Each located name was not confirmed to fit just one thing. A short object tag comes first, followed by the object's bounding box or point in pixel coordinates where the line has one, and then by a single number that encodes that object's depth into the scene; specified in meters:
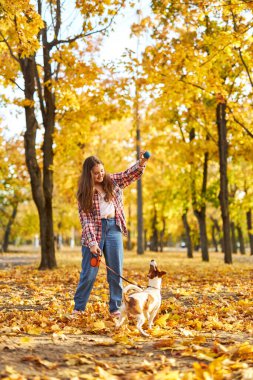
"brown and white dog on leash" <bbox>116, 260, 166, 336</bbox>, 5.21
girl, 6.22
